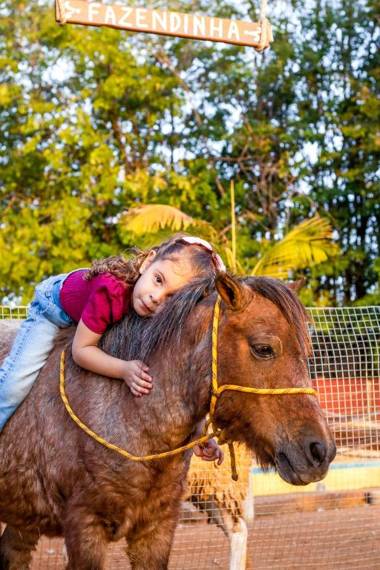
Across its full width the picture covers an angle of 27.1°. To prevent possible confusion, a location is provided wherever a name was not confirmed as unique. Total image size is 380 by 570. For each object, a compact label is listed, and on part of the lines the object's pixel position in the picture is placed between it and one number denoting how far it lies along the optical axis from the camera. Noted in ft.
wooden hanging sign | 17.16
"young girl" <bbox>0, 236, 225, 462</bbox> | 10.45
